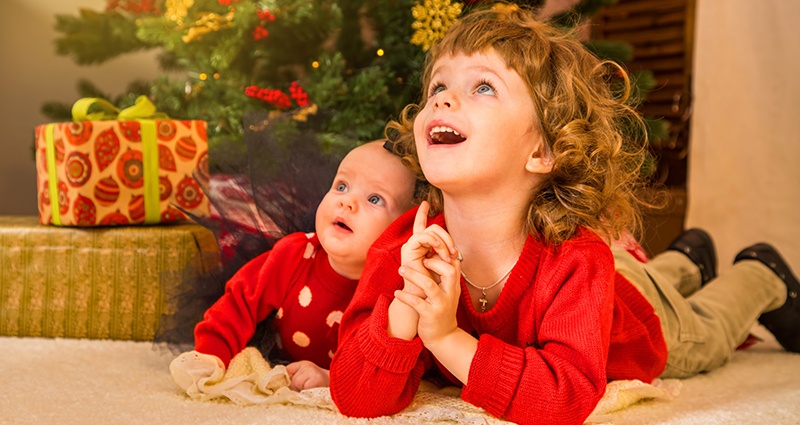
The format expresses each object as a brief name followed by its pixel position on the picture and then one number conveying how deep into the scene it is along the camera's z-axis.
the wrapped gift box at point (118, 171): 1.53
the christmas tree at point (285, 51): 1.71
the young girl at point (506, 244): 0.94
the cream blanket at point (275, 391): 1.05
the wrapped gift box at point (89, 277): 1.53
